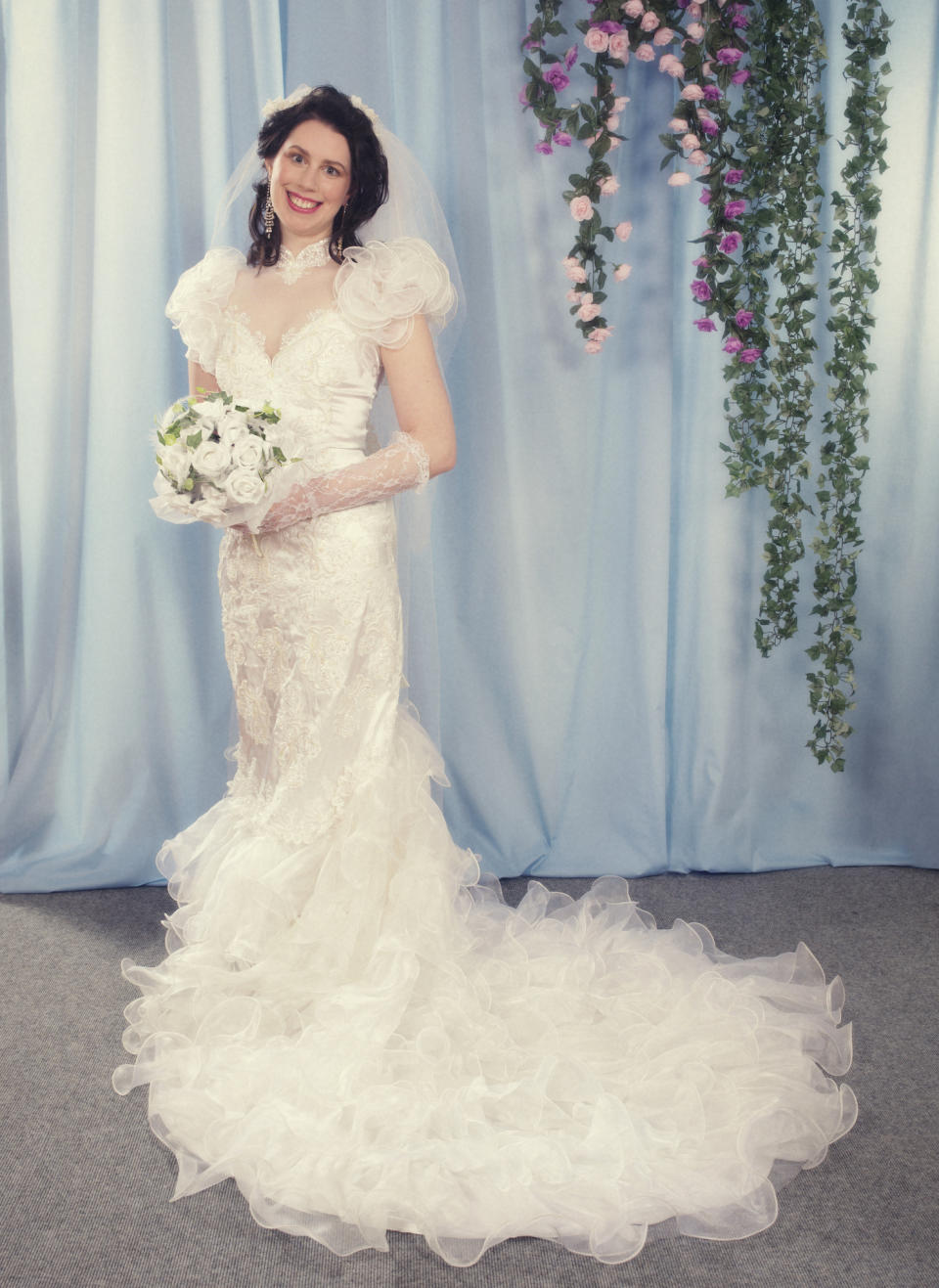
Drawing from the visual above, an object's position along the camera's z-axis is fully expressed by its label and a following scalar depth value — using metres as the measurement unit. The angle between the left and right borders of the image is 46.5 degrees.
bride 2.18
